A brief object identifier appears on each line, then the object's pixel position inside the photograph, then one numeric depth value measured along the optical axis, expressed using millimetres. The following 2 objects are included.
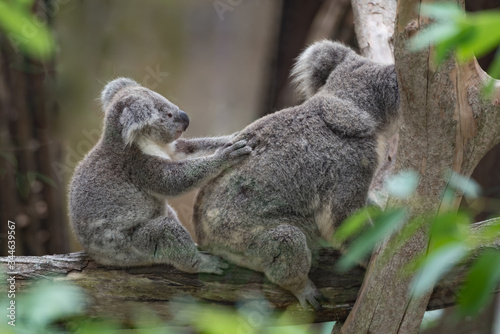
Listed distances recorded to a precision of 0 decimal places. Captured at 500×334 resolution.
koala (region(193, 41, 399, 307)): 8711
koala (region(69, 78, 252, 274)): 8719
